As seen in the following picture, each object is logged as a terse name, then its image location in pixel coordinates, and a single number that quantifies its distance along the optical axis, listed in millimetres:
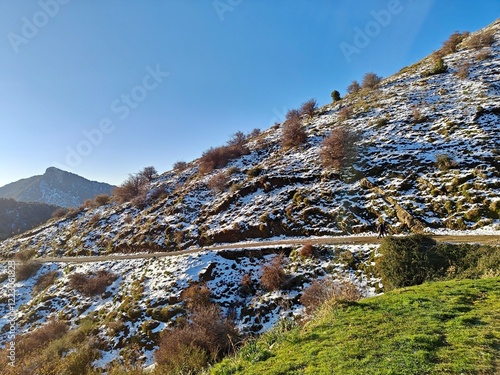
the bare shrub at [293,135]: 38906
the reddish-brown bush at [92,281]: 22500
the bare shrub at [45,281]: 26016
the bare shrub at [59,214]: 53841
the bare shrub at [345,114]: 39944
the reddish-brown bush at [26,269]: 28688
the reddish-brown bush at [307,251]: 19800
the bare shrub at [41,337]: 16766
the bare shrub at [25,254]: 35781
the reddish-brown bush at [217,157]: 43531
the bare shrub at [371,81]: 49562
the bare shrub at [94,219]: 41238
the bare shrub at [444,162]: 22478
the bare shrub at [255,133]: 57272
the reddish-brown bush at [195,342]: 10062
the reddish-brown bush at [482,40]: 42156
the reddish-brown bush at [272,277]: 17906
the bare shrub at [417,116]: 30312
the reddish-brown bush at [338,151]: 29484
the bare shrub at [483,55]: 38062
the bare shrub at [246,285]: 18652
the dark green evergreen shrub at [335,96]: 53972
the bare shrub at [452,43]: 47312
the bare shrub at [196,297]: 17406
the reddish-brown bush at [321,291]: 13776
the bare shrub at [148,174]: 52709
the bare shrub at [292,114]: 50875
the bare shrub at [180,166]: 53456
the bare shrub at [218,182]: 35875
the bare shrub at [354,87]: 53312
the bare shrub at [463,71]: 35700
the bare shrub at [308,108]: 50884
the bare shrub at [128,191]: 46438
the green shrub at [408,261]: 13648
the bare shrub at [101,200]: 49944
